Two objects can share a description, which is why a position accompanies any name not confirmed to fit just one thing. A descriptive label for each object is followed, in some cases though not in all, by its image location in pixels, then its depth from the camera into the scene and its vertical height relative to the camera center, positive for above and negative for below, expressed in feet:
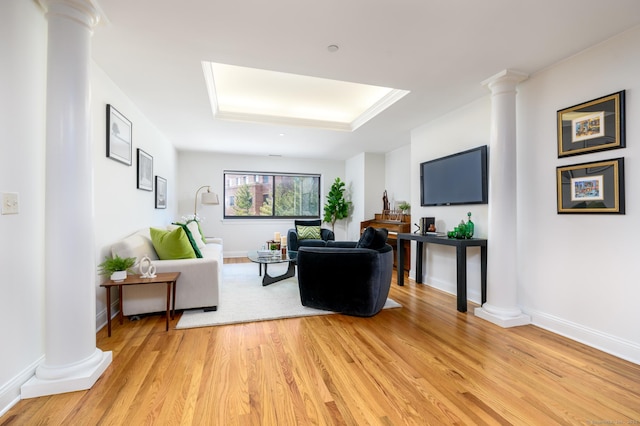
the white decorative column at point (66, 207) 5.61 +0.15
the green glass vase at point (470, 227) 11.30 -0.51
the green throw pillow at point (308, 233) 19.04 -1.21
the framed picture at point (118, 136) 9.32 +2.73
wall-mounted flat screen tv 11.07 +1.52
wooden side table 7.95 -1.91
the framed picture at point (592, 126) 7.23 +2.38
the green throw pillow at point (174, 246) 10.09 -1.09
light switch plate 5.07 +0.22
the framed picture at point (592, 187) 7.23 +0.74
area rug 9.32 -3.32
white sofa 9.11 -2.34
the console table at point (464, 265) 10.36 -1.82
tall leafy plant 22.68 +0.83
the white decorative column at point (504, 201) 9.32 +0.44
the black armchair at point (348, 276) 9.40 -2.07
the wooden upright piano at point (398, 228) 16.12 -0.76
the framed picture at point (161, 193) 15.16 +1.22
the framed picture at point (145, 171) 12.29 +1.97
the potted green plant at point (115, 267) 8.30 -1.53
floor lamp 19.08 +1.10
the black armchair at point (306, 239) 17.27 -1.52
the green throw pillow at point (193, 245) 11.27 -1.23
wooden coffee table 13.20 -2.12
